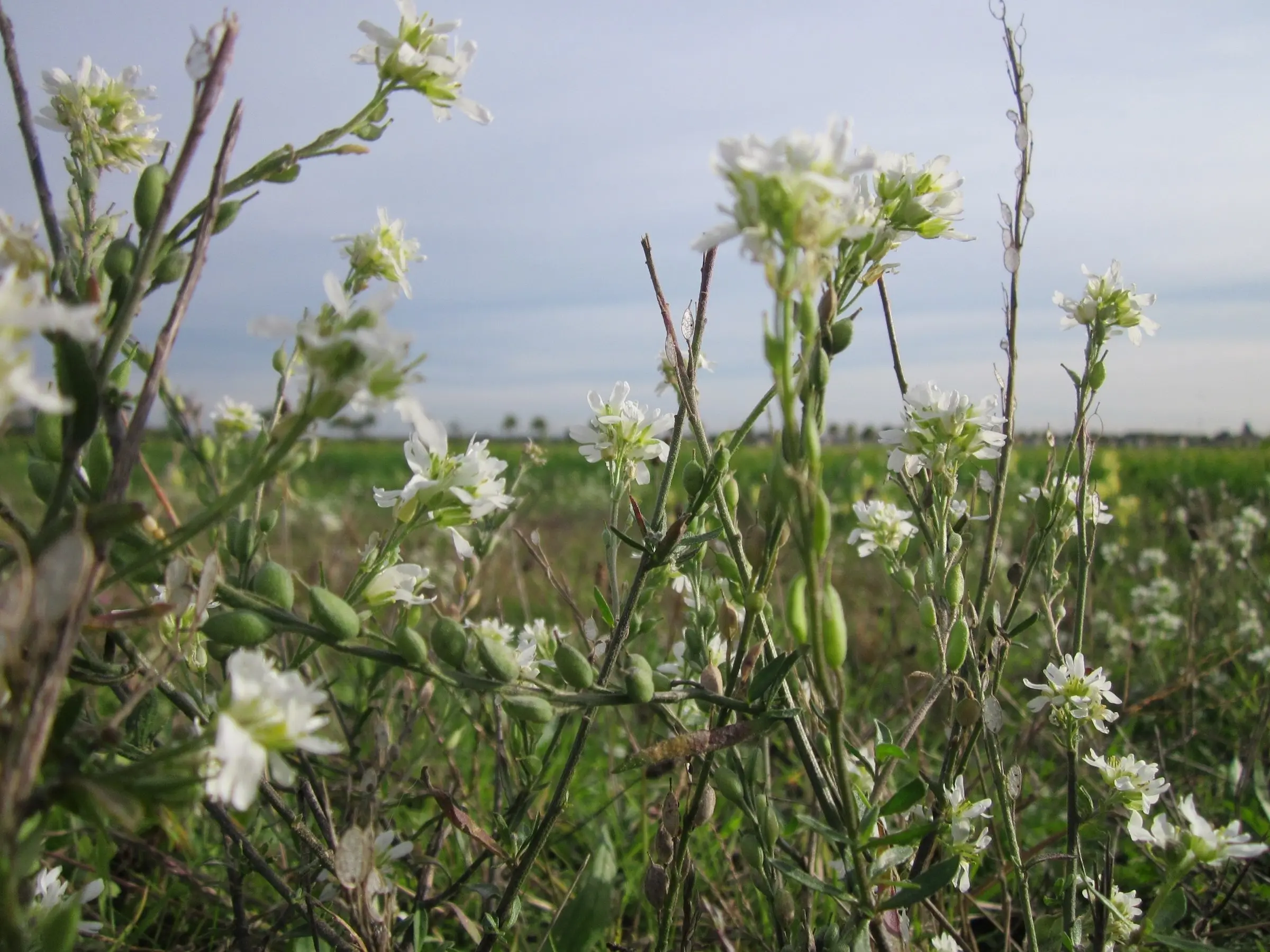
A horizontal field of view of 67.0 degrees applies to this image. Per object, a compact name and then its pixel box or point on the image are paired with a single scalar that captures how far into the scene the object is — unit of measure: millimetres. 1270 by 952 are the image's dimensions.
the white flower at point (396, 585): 124
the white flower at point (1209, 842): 138
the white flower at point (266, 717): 83
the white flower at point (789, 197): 87
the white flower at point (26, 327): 74
